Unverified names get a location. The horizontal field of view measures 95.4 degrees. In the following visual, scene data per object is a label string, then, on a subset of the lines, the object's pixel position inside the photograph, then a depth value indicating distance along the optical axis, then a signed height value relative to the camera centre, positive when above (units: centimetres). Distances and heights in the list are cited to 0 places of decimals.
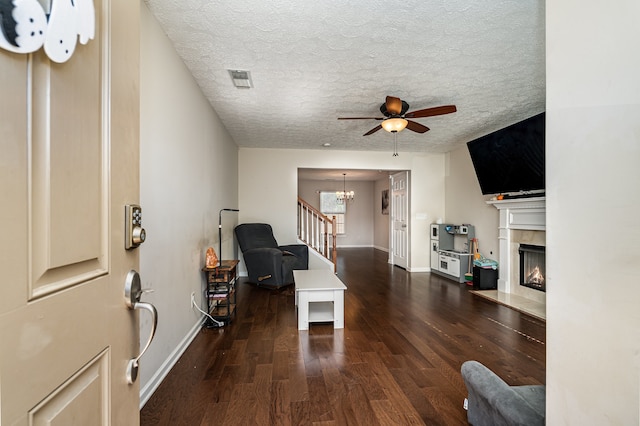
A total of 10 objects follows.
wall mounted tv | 350 +75
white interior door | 632 -12
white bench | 301 -89
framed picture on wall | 938 +42
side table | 306 -78
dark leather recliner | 449 -70
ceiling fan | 287 +104
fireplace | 404 -75
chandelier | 919 +62
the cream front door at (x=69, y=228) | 44 -3
